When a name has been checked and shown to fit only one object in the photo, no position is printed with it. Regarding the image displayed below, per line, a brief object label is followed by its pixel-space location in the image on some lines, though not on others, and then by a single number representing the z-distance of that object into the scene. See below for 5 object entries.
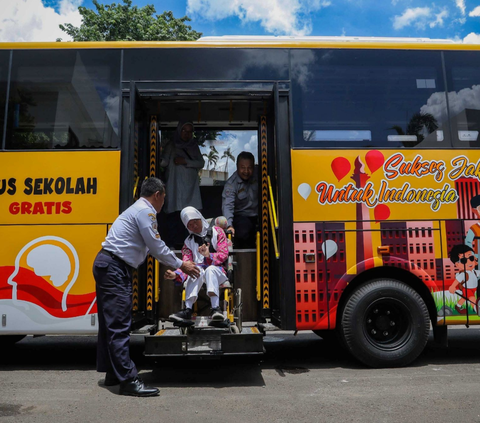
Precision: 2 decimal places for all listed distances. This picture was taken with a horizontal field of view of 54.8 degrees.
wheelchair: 5.16
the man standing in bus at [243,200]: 6.71
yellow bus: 5.45
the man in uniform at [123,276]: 4.47
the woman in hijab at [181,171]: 6.84
